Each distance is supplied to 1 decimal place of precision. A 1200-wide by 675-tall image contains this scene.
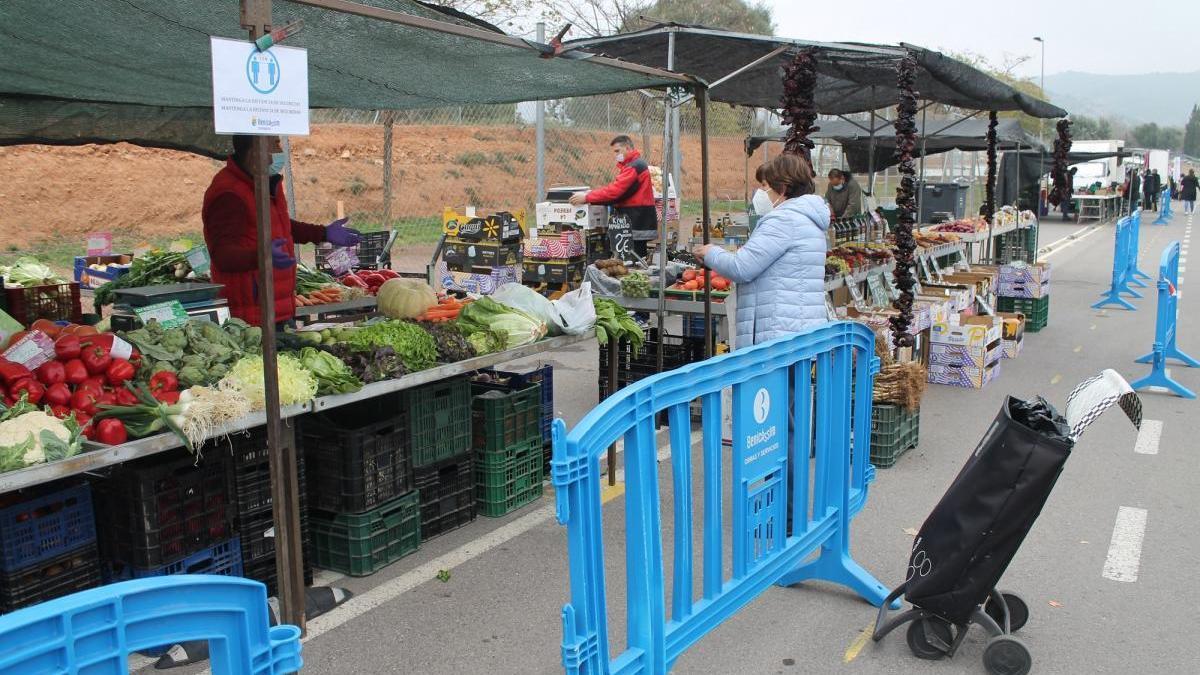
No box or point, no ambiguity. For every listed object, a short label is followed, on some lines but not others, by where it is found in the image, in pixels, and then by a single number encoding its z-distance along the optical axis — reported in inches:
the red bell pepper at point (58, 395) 157.4
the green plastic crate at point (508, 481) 234.4
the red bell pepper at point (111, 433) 147.9
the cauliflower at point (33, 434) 136.7
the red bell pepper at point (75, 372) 162.2
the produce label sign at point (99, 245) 417.4
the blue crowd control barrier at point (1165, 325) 366.3
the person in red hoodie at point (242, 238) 214.7
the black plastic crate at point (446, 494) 219.1
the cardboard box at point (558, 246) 462.3
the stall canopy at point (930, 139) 729.0
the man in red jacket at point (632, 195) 467.8
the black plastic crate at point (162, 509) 165.9
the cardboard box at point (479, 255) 496.1
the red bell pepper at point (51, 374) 161.6
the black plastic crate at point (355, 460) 197.5
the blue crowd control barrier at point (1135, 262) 665.0
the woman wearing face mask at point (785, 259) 215.2
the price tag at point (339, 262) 380.2
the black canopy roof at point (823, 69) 324.2
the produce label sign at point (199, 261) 286.4
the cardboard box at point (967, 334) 376.8
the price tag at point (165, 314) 195.0
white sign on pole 128.1
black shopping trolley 151.4
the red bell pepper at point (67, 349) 165.8
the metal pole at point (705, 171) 245.4
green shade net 189.0
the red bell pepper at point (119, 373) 166.6
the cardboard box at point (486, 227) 495.5
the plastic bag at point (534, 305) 245.8
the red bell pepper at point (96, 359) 166.6
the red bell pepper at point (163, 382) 164.4
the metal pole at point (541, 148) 574.9
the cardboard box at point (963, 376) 380.2
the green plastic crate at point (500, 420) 232.2
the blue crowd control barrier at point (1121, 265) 600.2
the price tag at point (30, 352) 162.7
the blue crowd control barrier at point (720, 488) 109.3
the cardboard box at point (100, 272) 390.9
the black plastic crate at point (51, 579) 156.0
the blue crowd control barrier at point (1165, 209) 1489.3
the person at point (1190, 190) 1682.0
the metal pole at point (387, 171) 495.4
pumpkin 251.4
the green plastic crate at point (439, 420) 213.6
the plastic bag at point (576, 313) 247.8
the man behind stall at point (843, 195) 561.3
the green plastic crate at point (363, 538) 200.1
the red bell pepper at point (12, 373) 158.6
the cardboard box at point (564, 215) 472.4
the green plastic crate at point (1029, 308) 508.1
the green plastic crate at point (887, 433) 273.0
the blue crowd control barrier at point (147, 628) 64.1
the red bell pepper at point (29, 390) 155.9
